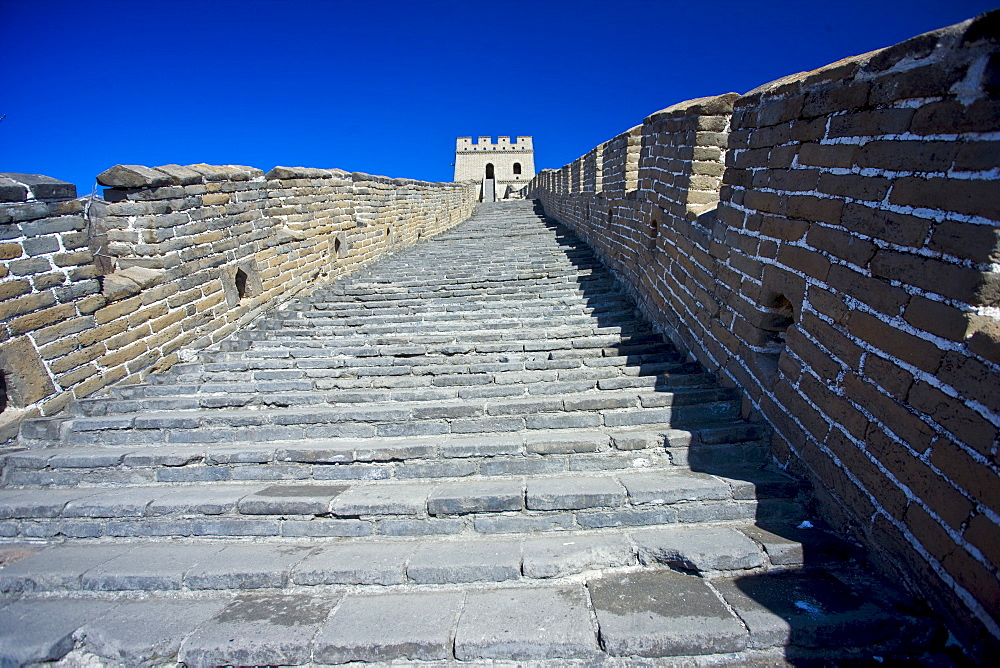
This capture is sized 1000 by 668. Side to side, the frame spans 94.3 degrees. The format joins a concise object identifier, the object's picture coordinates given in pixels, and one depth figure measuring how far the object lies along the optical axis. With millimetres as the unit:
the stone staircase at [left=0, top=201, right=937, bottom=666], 1982
